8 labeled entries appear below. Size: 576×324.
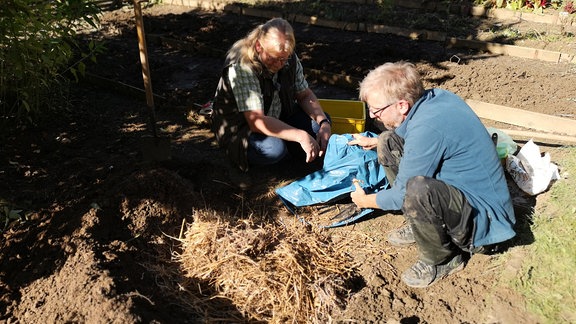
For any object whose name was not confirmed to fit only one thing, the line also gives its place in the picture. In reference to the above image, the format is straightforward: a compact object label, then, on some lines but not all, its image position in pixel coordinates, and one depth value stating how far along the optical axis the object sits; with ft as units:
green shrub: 11.55
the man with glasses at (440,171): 8.50
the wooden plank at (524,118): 13.88
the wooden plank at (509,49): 19.24
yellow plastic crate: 13.65
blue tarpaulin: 11.52
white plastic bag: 10.64
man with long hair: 11.07
